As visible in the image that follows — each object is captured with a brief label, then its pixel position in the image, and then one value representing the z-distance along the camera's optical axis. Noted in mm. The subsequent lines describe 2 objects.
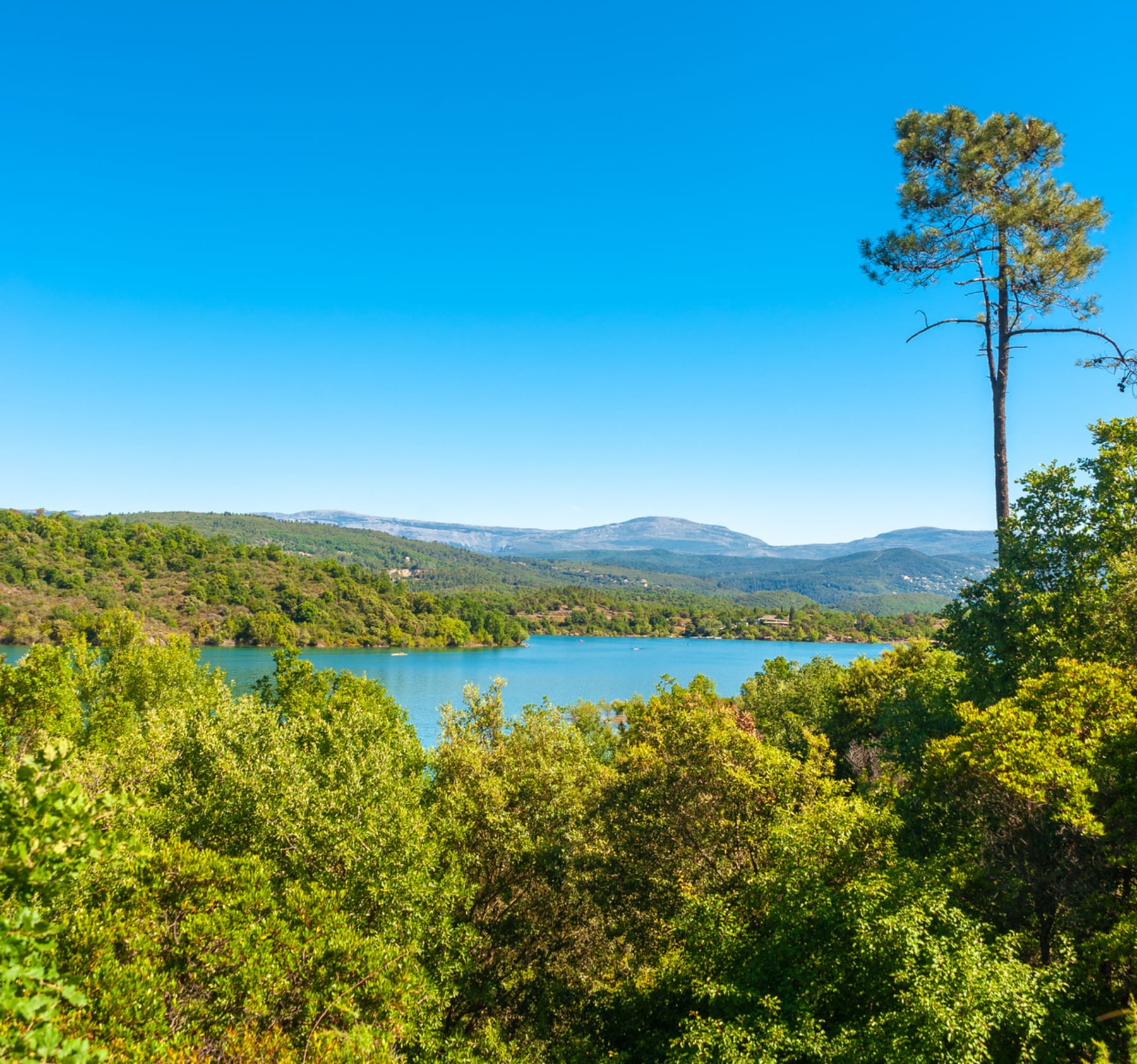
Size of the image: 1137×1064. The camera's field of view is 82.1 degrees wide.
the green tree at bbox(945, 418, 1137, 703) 14117
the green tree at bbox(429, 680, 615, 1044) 15422
